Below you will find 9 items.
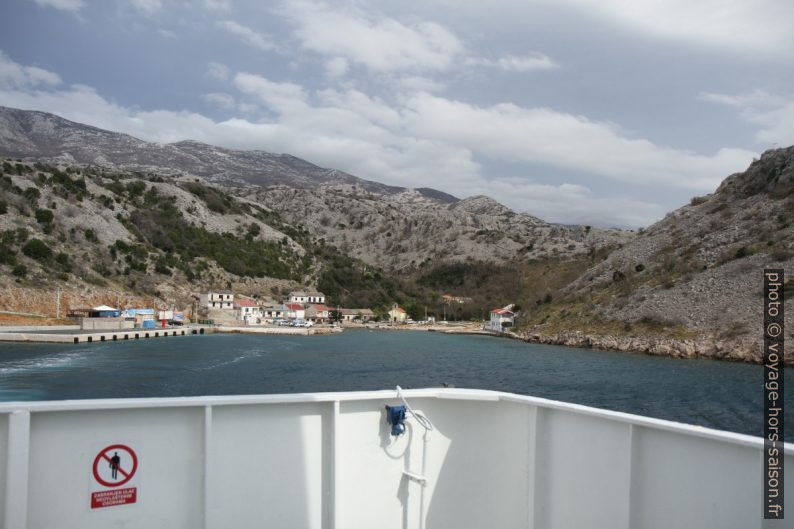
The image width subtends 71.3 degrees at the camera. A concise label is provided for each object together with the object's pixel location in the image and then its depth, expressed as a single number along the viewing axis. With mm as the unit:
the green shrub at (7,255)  59747
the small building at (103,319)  57031
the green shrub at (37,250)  64250
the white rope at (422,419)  4395
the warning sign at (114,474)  3543
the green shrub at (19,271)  58875
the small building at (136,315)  64938
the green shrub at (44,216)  72812
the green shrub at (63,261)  66750
